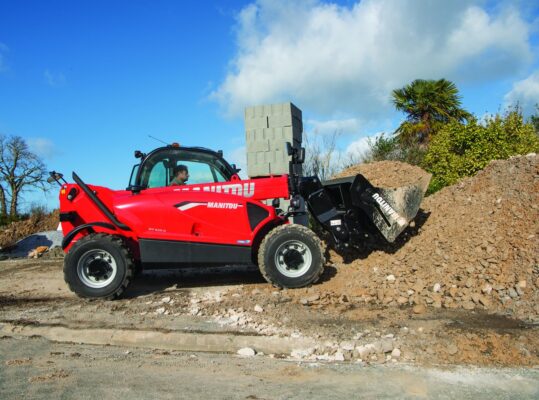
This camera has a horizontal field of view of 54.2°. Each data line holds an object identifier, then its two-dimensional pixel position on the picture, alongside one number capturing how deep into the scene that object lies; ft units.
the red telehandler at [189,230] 24.63
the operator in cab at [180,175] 28.07
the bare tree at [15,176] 93.35
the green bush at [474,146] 40.11
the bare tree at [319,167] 47.65
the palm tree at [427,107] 75.25
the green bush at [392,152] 53.67
